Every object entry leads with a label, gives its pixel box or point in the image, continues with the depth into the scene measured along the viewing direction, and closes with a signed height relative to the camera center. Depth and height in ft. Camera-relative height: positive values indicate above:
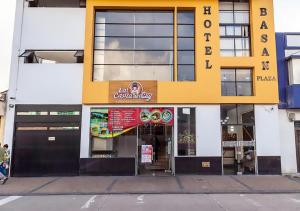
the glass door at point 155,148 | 50.52 -1.55
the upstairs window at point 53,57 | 53.01 +15.32
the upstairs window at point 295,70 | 52.19 +13.15
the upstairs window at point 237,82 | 52.60 +10.95
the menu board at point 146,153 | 50.06 -2.42
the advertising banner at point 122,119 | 50.42 +3.65
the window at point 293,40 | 53.62 +19.19
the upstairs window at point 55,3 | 55.72 +26.95
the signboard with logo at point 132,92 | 50.80 +8.54
